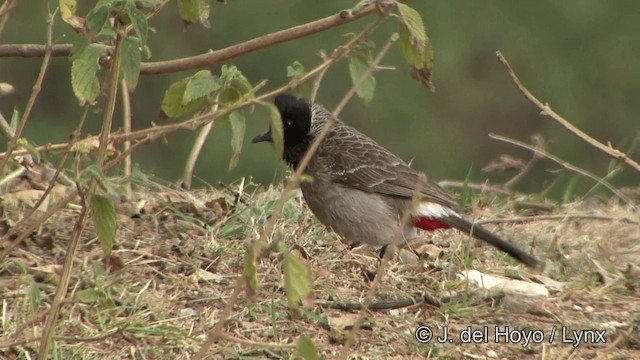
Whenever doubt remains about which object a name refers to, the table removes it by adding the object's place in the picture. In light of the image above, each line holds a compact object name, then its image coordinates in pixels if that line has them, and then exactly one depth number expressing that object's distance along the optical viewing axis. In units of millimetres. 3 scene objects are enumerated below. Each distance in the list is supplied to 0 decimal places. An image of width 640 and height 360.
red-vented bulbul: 13094
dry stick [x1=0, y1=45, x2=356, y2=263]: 8133
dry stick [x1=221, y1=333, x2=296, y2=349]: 7453
